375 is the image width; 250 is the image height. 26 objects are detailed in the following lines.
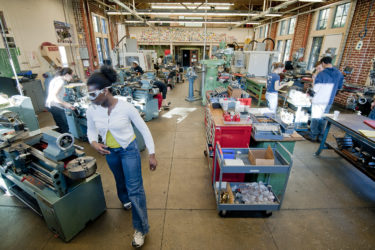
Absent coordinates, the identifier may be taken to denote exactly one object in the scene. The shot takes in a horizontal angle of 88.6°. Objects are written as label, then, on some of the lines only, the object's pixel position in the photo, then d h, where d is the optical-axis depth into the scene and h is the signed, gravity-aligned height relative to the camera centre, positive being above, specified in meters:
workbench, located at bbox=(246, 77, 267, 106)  6.00 -0.93
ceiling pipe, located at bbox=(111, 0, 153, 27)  5.17 +1.35
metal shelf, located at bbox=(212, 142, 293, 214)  1.93 -1.09
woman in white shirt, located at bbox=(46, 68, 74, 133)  3.02 -0.60
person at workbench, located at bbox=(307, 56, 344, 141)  3.49 -0.61
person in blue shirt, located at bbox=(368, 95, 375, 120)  3.25 -0.92
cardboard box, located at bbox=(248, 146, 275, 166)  1.98 -1.03
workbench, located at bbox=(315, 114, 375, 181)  2.49 -0.94
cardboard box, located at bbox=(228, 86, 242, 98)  3.25 -0.58
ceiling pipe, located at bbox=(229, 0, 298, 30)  5.03 +1.37
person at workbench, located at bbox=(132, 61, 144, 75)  6.28 -0.38
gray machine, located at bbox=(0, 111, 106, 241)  1.64 -1.06
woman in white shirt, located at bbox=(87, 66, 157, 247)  1.46 -0.62
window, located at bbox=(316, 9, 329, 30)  6.84 +1.31
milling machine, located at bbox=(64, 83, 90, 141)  3.44 -0.92
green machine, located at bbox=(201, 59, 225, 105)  5.41 -0.48
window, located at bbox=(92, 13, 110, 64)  8.59 +0.89
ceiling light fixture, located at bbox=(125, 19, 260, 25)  8.02 +1.41
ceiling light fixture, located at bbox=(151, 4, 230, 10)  8.74 +2.24
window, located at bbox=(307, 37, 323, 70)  7.17 +0.22
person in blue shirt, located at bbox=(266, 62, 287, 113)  3.63 -0.52
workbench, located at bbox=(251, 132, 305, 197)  2.32 -1.06
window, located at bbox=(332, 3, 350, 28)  6.03 +1.29
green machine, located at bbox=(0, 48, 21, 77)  4.64 -0.18
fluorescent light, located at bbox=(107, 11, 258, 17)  6.39 +1.48
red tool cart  2.38 -0.95
